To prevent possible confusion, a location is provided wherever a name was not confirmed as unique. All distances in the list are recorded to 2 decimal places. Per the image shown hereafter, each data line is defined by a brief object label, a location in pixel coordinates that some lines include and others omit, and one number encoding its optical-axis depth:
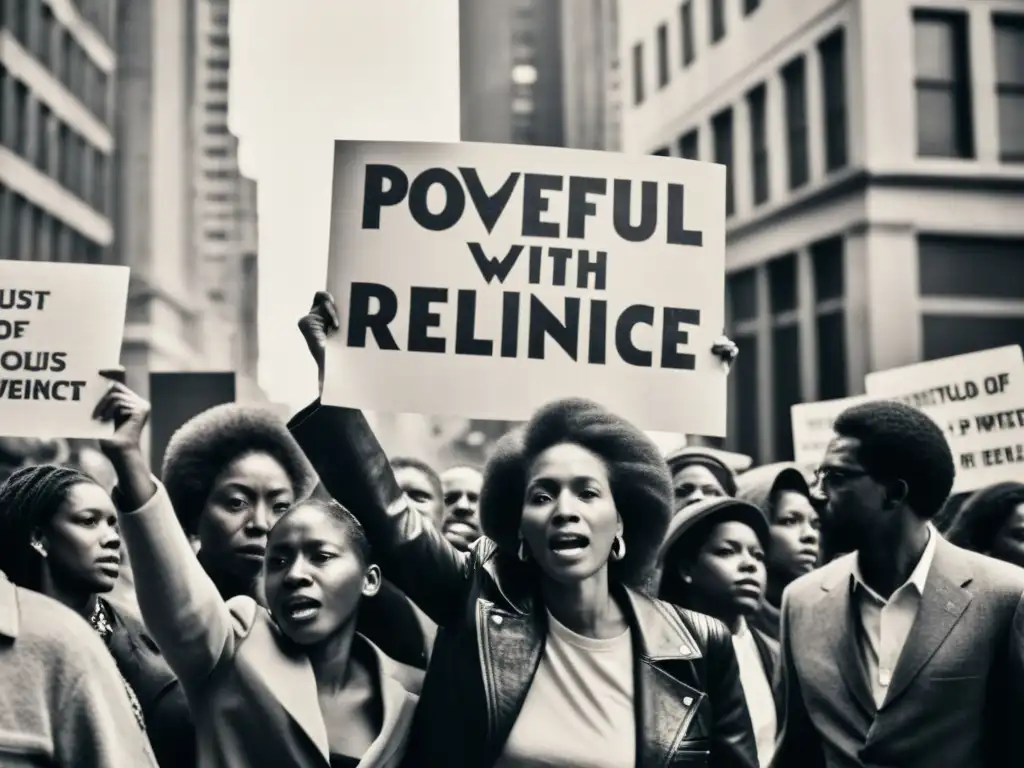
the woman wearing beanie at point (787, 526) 4.73
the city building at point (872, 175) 12.47
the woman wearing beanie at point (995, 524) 4.52
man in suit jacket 3.04
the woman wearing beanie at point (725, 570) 4.04
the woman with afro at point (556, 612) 2.81
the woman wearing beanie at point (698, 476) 4.85
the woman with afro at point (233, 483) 3.44
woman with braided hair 3.03
